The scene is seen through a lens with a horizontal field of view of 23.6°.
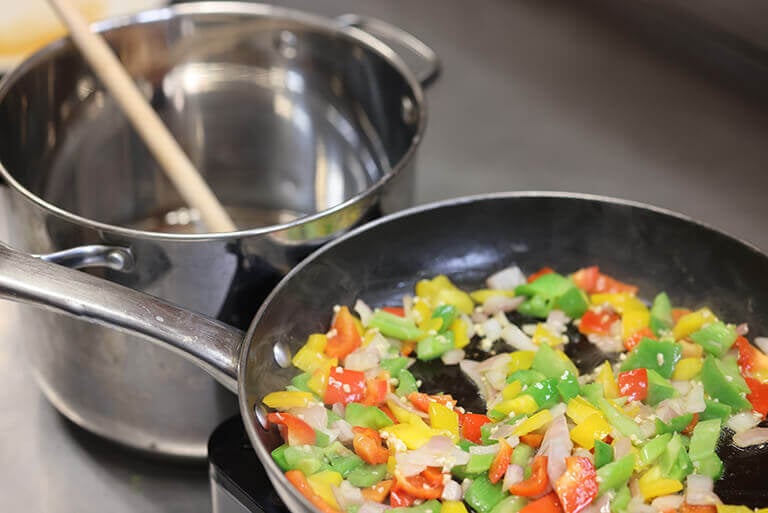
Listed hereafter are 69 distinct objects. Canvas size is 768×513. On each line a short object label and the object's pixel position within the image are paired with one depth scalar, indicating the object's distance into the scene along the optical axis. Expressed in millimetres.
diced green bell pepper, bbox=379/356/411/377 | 814
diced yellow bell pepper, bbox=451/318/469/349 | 837
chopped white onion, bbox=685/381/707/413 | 788
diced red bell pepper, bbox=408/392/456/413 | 792
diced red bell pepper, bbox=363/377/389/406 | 797
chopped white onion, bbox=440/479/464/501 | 754
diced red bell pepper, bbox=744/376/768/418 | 795
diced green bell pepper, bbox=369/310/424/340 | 831
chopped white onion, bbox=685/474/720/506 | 749
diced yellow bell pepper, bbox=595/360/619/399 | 802
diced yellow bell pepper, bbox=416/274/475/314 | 857
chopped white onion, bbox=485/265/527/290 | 871
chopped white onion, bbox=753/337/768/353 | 822
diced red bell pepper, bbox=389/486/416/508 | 753
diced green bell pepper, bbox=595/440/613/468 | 756
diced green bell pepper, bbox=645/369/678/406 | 796
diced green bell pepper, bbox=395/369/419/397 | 805
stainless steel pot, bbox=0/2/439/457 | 831
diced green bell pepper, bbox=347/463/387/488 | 762
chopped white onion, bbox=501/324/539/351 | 836
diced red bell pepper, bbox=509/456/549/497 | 748
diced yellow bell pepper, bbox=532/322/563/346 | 836
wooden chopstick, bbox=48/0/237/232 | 883
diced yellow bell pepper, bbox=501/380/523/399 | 797
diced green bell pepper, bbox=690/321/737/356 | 818
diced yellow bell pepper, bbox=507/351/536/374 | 818
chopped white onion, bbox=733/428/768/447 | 777
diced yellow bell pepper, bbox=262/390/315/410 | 783
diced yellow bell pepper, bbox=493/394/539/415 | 785
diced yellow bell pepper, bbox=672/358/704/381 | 814
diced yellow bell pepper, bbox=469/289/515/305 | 865
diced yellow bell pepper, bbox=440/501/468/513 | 747
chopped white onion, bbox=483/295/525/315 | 858
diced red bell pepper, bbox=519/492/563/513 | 741
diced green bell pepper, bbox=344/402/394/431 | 783
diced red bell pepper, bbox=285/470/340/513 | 740
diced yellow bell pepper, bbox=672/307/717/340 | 832
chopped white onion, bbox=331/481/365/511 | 753
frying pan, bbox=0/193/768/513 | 753
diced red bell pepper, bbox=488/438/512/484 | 757
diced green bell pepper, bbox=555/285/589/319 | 849
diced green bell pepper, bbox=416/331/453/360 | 827
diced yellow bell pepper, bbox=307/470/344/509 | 749
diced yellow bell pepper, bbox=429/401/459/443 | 780
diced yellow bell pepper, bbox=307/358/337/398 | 802
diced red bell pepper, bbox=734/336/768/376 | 816
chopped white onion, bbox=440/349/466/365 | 830
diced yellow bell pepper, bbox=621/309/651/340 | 836
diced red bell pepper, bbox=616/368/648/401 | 800
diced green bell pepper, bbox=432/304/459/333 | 840
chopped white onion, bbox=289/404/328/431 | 778
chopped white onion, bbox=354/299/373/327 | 841
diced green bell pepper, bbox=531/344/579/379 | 807
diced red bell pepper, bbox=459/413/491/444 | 782
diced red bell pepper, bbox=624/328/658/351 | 833
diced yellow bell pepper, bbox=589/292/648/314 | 850
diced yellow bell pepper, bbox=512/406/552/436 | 770
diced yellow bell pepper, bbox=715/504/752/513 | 742
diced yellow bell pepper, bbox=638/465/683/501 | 753
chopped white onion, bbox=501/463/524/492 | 754
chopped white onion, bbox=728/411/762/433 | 785
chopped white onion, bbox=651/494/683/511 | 751
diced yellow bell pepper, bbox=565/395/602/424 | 776
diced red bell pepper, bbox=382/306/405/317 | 854
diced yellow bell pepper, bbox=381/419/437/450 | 769
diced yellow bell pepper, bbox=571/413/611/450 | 768
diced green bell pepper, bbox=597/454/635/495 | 748
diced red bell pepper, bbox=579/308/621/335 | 844
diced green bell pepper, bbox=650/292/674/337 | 839
